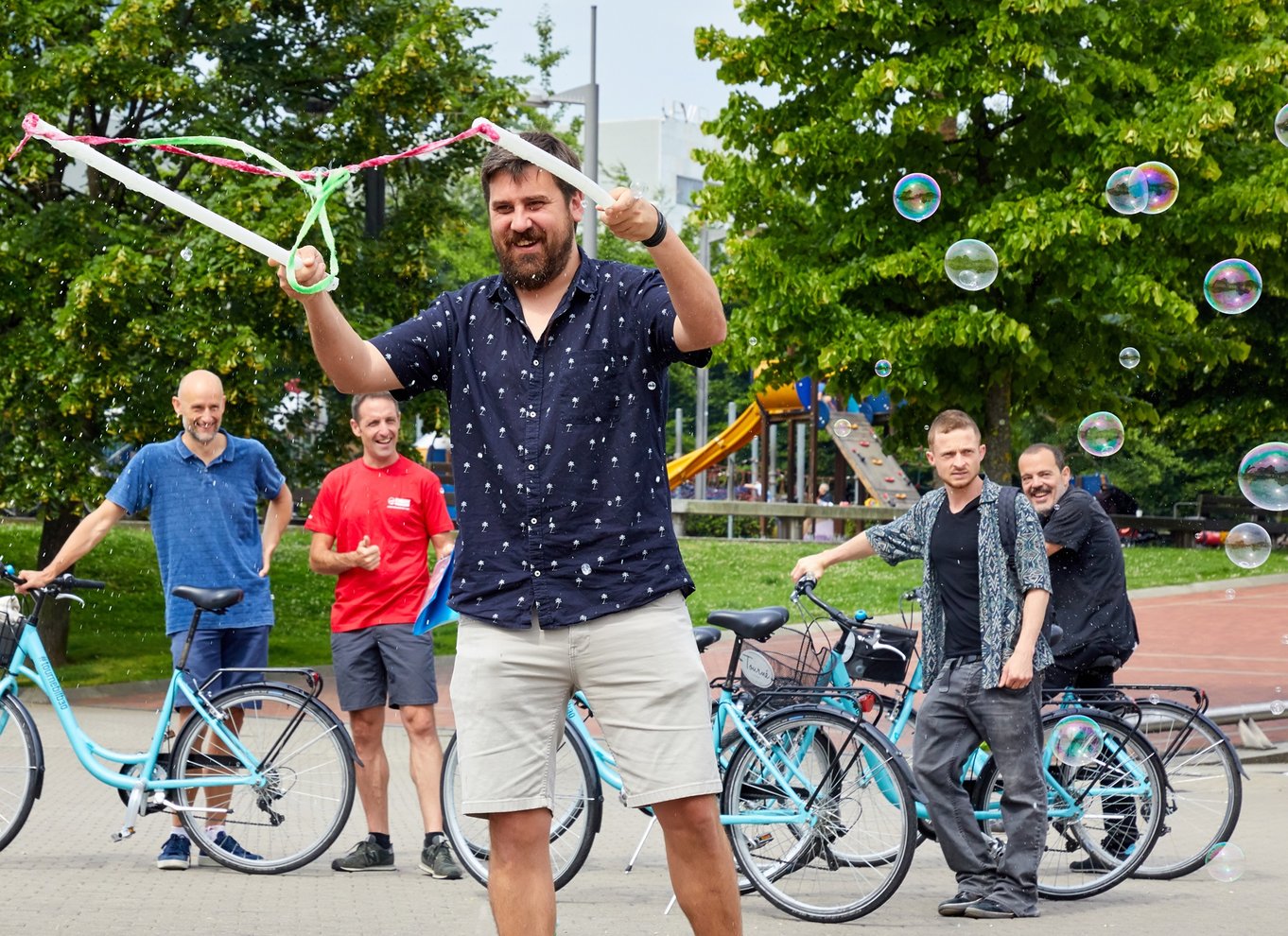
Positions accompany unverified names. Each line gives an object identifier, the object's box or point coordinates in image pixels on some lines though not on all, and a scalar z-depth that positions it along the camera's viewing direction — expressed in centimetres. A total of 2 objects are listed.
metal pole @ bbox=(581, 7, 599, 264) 1734
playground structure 3641
